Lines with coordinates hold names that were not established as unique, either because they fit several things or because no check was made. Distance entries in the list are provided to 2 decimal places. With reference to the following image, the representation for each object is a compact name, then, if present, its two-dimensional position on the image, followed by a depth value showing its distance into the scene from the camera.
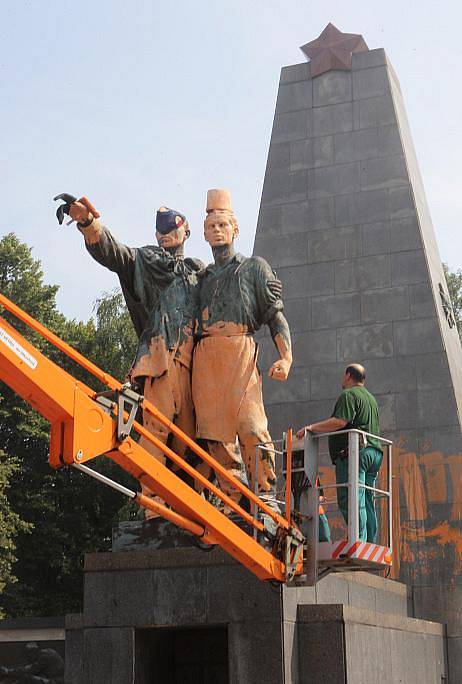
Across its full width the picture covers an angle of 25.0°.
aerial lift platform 6.98
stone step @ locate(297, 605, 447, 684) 8.47
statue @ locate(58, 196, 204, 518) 10.25
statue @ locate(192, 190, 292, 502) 10.00
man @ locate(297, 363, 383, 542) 8.59
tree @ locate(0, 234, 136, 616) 27.31
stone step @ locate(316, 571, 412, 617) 9.49
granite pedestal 8.48
